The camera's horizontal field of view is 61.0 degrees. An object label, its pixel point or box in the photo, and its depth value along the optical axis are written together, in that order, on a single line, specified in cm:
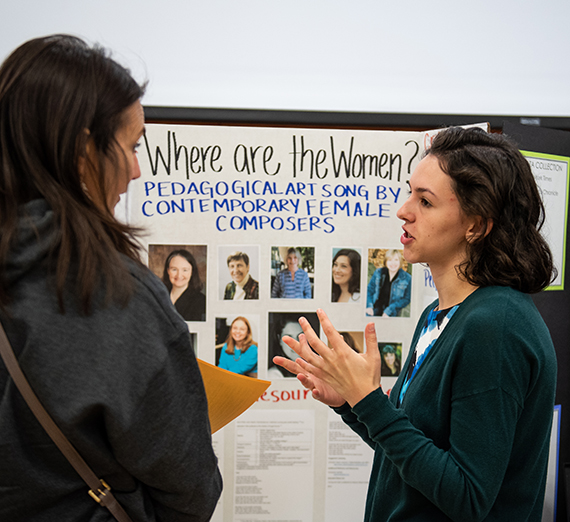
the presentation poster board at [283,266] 167
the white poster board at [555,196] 162
